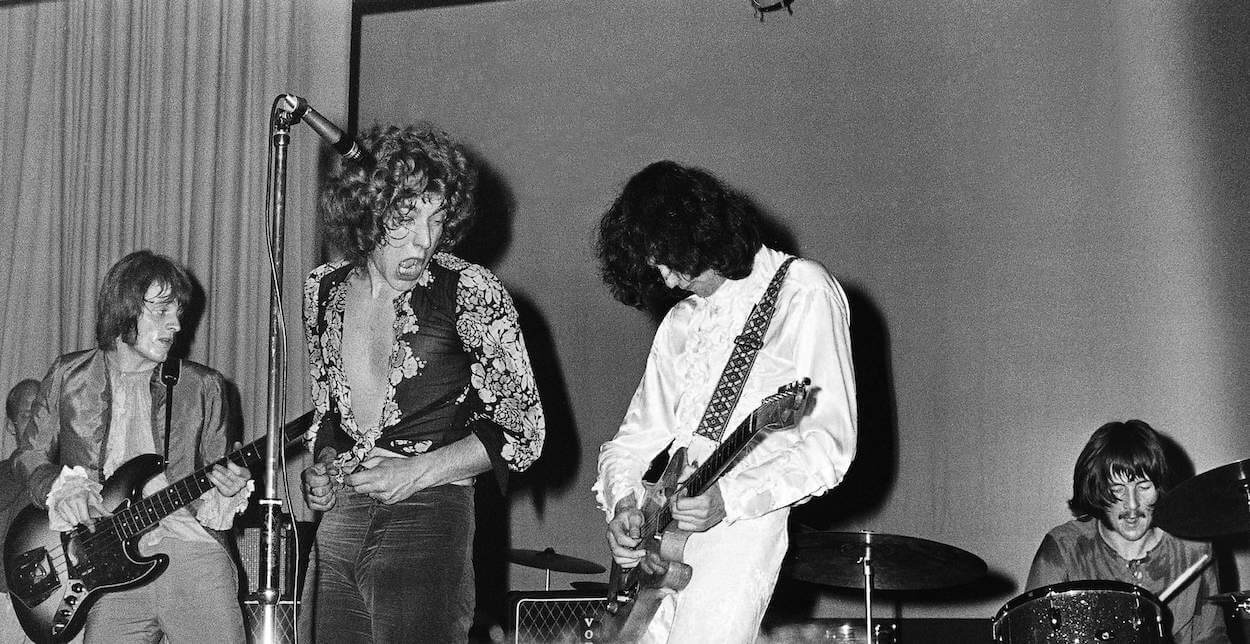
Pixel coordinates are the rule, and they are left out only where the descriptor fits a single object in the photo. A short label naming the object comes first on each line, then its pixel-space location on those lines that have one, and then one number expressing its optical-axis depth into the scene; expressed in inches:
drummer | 176.9
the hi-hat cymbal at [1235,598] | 150.1
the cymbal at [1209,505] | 151.3
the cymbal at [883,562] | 162.7
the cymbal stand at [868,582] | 165.9
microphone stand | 91.5
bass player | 173.3
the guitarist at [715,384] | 99.3
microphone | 97.7
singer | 96.9
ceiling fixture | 229.3
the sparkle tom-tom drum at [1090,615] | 144.6
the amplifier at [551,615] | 197.0
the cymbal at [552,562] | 209.3
